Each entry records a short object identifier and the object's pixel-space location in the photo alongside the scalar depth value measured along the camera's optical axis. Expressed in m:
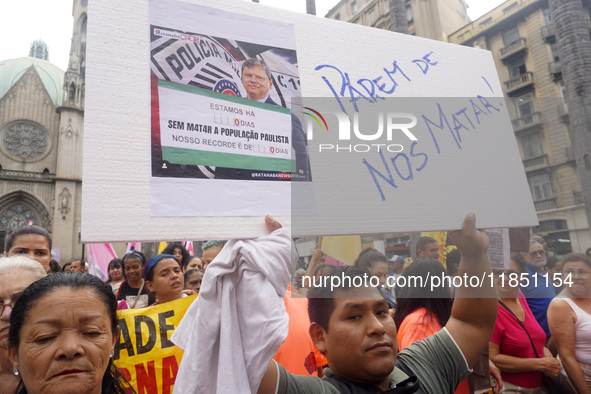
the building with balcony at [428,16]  25.39
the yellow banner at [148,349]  2.62
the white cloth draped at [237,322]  1.23
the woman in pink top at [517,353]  2.79
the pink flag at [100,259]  7.28
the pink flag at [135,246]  8.56
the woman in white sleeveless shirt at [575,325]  2.99
